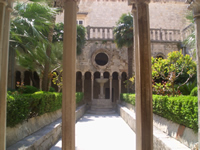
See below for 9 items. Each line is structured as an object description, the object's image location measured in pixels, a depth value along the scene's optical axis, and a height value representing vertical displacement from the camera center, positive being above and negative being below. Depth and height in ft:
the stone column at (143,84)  8.29 -0.07
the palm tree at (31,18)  18.54 +7.00
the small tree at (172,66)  21.33 +2.25
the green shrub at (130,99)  29.85 -3.03
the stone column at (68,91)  8.39 -0.39
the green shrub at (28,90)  26.10 -1.01
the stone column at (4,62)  8.29 +0.99
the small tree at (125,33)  46.62 +13.05
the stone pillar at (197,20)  8.16 +2.91
